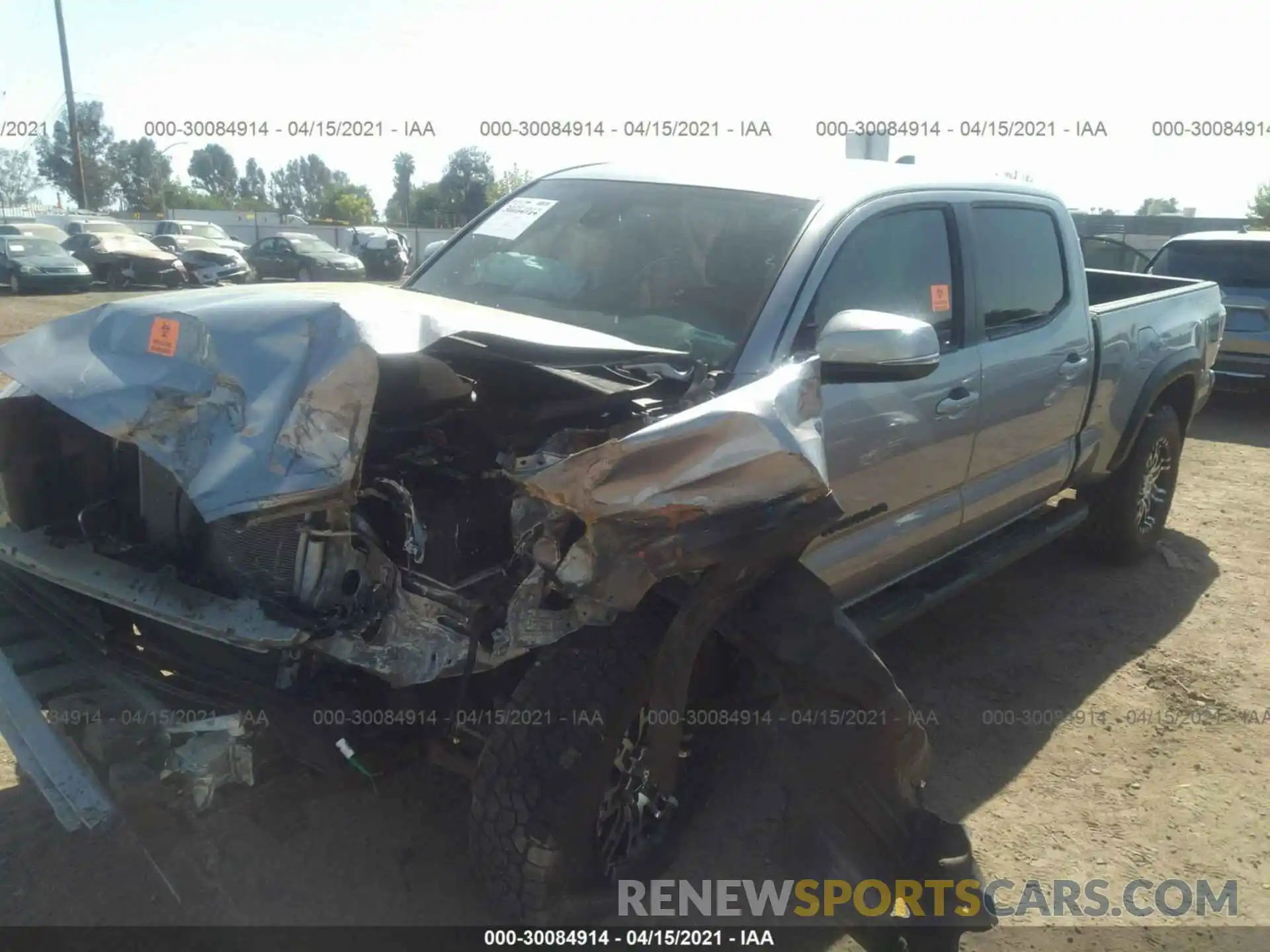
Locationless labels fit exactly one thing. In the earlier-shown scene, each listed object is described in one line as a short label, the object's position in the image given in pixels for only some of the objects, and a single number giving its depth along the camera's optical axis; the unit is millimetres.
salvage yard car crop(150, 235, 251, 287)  23625
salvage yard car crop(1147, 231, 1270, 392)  9570
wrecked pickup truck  2299
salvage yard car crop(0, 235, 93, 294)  21094
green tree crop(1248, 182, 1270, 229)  46281
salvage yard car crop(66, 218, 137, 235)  25719
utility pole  30594
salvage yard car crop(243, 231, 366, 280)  25219
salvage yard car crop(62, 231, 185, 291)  22797
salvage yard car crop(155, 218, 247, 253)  29516
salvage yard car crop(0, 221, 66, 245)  22859
